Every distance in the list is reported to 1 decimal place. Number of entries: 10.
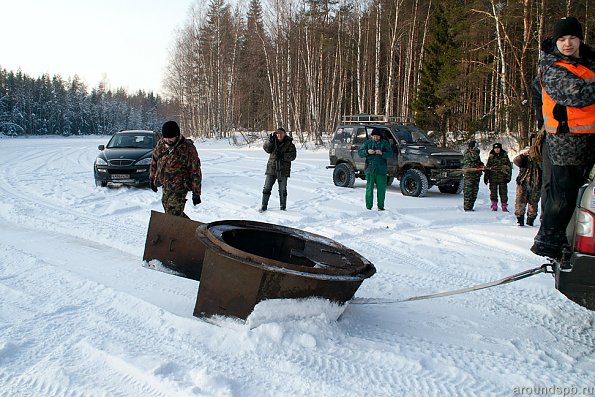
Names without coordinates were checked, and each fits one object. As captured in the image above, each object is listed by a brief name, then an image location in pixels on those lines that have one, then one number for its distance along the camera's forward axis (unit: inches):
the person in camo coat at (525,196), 292.8
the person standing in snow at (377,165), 367.2
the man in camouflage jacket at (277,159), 356.2
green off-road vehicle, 458.9
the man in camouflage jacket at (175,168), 218.1
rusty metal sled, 130.0
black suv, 467.8
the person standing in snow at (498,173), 380.2
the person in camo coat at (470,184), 383.2
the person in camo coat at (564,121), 116.6
